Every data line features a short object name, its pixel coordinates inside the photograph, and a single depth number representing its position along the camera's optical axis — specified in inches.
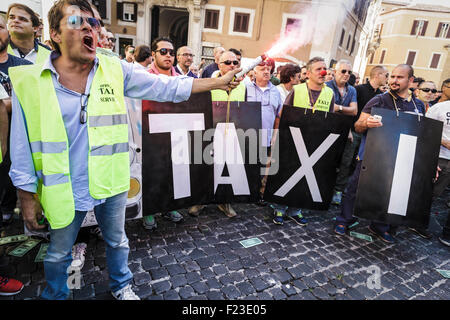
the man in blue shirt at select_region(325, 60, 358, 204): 178.1
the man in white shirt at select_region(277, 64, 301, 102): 194.1
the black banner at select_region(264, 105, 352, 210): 146.6
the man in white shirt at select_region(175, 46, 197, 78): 215.2
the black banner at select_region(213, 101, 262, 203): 143.0
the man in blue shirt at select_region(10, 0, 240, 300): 63.1
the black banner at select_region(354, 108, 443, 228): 134.1
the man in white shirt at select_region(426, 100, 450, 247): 158.9
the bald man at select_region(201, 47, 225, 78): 216.0
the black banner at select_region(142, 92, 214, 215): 122.9
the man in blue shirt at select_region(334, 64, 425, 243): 135.6
